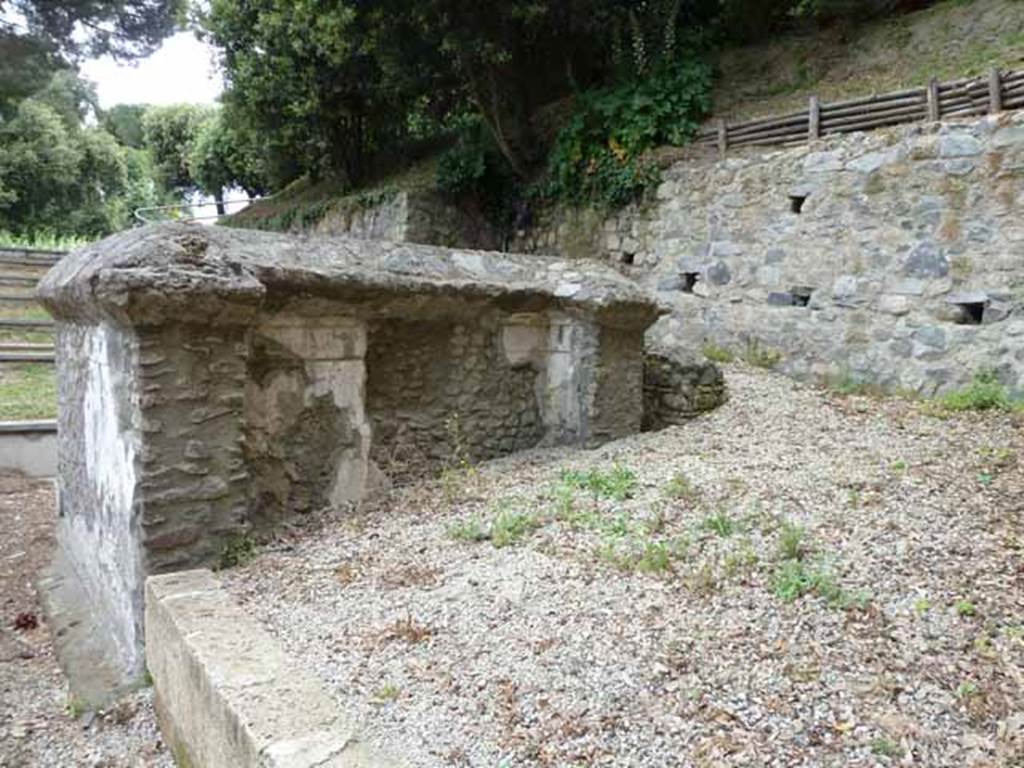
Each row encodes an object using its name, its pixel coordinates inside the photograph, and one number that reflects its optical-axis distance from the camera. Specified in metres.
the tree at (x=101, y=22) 12.17
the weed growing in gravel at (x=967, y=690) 1.73
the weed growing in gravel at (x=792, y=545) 2.45
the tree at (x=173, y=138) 23.14
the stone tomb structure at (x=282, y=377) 2.85
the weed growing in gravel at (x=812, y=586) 2.14
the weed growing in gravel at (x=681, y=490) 3.16
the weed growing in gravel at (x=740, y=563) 2.39
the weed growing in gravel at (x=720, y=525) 2.71
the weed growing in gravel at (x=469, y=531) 3.00
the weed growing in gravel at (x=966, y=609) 2.03
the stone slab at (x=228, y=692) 1.69
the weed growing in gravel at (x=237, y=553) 3.02
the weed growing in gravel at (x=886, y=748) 1.56
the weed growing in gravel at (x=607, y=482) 3.31
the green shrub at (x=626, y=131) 7.79
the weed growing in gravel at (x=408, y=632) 2.23
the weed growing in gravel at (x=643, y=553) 2.48
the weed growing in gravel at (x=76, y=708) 2.83
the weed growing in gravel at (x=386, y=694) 1.91
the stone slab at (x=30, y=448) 6.86
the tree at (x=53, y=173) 19.08
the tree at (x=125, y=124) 31.52
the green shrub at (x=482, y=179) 9.66
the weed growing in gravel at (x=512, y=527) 2.90
